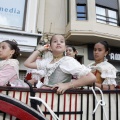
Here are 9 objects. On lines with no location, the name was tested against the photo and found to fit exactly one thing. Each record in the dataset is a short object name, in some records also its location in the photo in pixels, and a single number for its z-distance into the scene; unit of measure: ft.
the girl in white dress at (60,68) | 4.98
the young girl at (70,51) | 10.04
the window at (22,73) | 24.04
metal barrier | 4.50
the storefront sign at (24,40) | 20.34
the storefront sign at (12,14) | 22.41
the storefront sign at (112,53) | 26.78
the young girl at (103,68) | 6.78
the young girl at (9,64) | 5.50
